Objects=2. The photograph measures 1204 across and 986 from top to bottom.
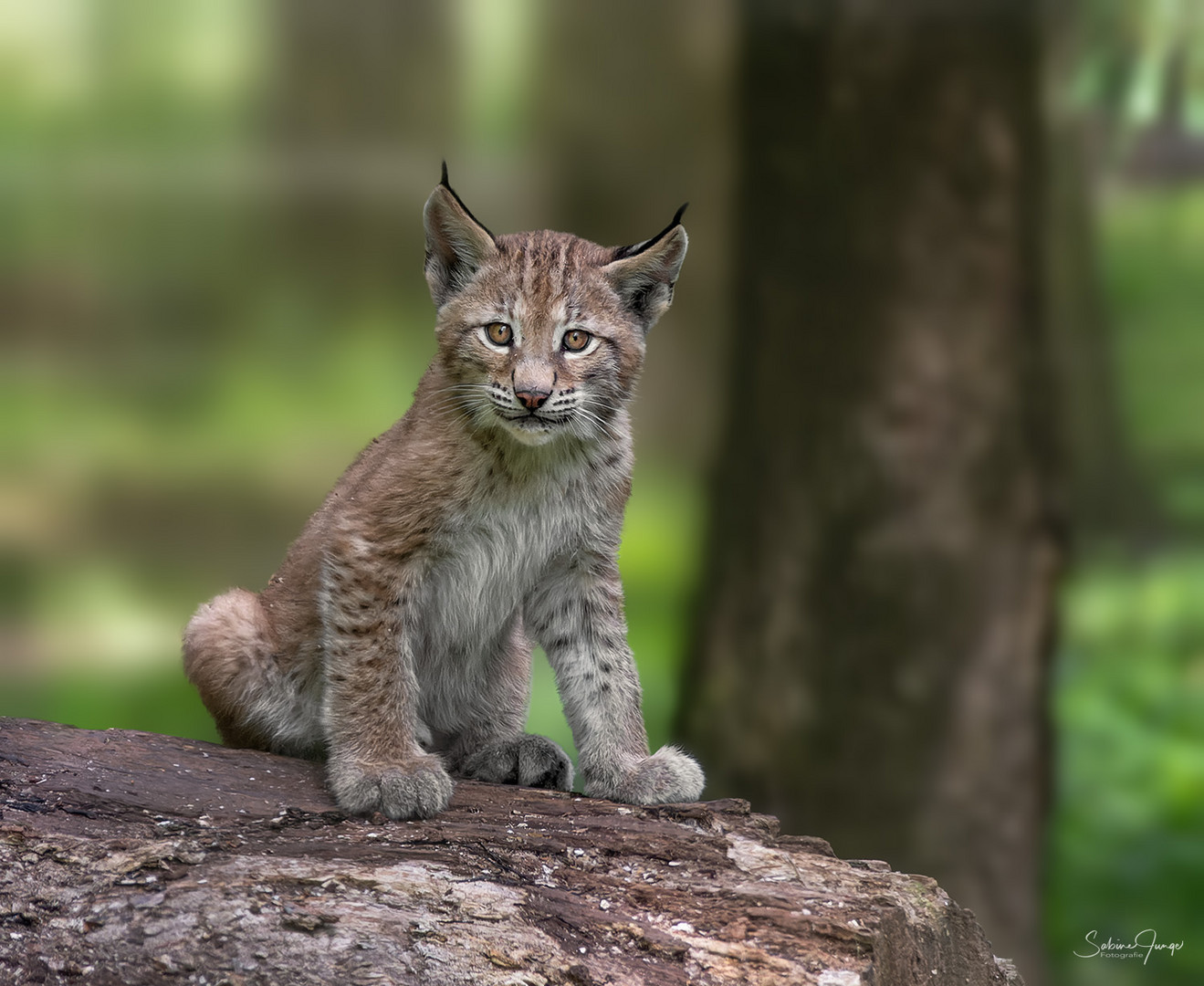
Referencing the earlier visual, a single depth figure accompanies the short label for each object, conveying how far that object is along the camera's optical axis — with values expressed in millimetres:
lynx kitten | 7090
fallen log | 5434
